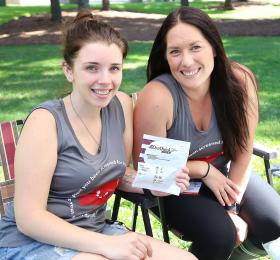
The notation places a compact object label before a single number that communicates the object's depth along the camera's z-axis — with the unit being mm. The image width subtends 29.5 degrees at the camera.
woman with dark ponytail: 2160
